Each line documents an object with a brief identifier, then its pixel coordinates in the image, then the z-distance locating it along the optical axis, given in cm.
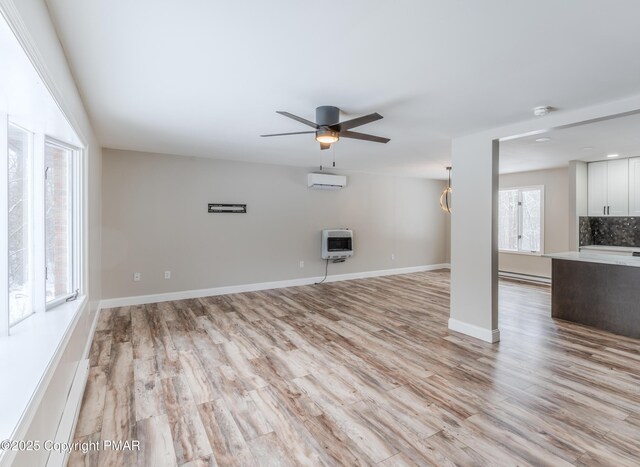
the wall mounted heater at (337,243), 657
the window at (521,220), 667
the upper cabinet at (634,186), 513
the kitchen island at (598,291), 370
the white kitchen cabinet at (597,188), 546
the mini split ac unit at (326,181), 626
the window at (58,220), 262
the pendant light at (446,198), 746
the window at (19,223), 202
